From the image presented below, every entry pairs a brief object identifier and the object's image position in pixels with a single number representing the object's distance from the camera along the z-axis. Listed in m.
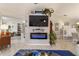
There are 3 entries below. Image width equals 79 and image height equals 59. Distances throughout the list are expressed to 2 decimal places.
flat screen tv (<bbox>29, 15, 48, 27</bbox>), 3.73
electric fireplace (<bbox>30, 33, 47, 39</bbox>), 3.81
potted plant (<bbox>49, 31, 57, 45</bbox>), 3.28
